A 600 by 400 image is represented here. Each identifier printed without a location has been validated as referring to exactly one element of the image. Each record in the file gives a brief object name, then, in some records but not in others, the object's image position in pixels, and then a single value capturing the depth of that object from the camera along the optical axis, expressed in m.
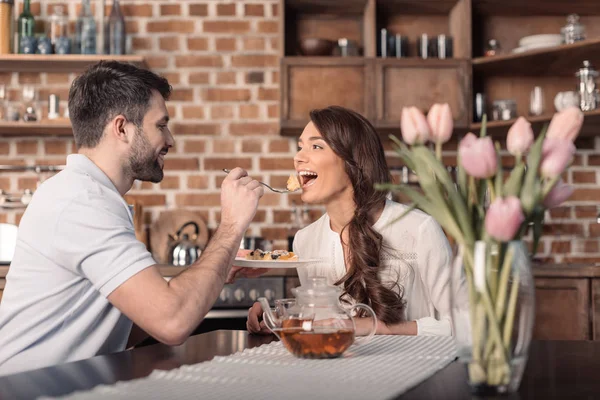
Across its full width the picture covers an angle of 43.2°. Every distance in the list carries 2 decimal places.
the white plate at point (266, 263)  1.91
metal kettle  3.43
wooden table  1.06
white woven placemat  1.04
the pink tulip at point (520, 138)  1.04
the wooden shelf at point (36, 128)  3.58
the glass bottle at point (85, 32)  3.62
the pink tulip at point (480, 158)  0.98
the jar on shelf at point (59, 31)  3.63
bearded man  1.46
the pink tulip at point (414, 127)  1.07
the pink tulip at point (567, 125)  1.02
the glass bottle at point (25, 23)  3.63
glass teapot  1.29
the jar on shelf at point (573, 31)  3.51
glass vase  1.00
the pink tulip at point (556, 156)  1.00
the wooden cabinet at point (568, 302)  3.12
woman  2.10
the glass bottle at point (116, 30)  3.65
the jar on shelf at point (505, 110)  3.65
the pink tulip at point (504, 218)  0.95
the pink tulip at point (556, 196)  1.04
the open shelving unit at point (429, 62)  3.56
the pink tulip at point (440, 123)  1.08
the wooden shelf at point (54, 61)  3.56
